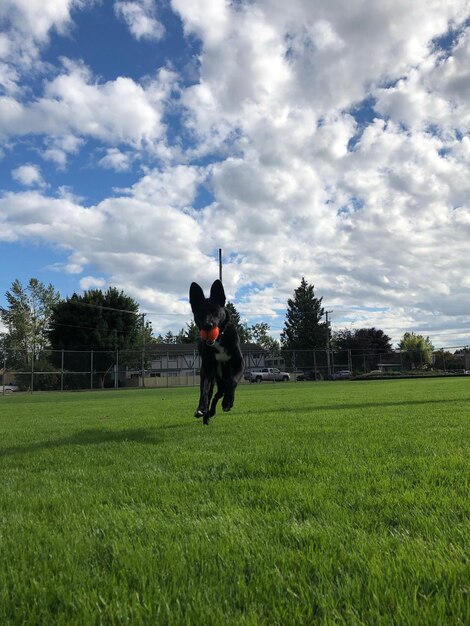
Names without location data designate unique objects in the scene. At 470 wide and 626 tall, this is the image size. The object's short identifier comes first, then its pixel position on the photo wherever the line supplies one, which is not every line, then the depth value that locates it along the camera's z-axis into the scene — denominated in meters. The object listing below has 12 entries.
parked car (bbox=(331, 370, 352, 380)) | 54.57
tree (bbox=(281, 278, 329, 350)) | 93.50
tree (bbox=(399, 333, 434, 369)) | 55.49
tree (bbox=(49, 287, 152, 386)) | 61.81
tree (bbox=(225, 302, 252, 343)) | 97.22
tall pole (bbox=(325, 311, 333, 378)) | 84.69
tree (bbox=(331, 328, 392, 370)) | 89.12
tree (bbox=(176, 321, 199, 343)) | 111.92
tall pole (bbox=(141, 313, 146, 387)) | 58.71
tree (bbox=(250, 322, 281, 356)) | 130.88
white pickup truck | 63.26
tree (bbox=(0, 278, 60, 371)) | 84.81
